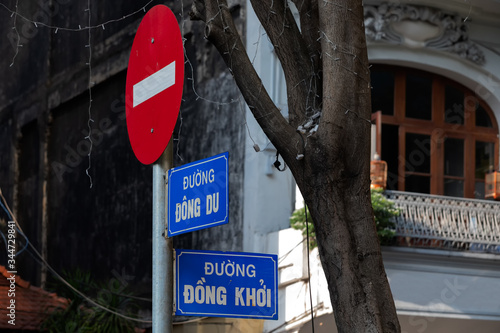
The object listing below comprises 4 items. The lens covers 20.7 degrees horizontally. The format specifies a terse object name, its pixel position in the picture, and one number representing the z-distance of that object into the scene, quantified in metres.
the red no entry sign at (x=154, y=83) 7.28
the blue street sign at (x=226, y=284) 7.29
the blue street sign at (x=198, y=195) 6.86
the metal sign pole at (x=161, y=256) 7.06
